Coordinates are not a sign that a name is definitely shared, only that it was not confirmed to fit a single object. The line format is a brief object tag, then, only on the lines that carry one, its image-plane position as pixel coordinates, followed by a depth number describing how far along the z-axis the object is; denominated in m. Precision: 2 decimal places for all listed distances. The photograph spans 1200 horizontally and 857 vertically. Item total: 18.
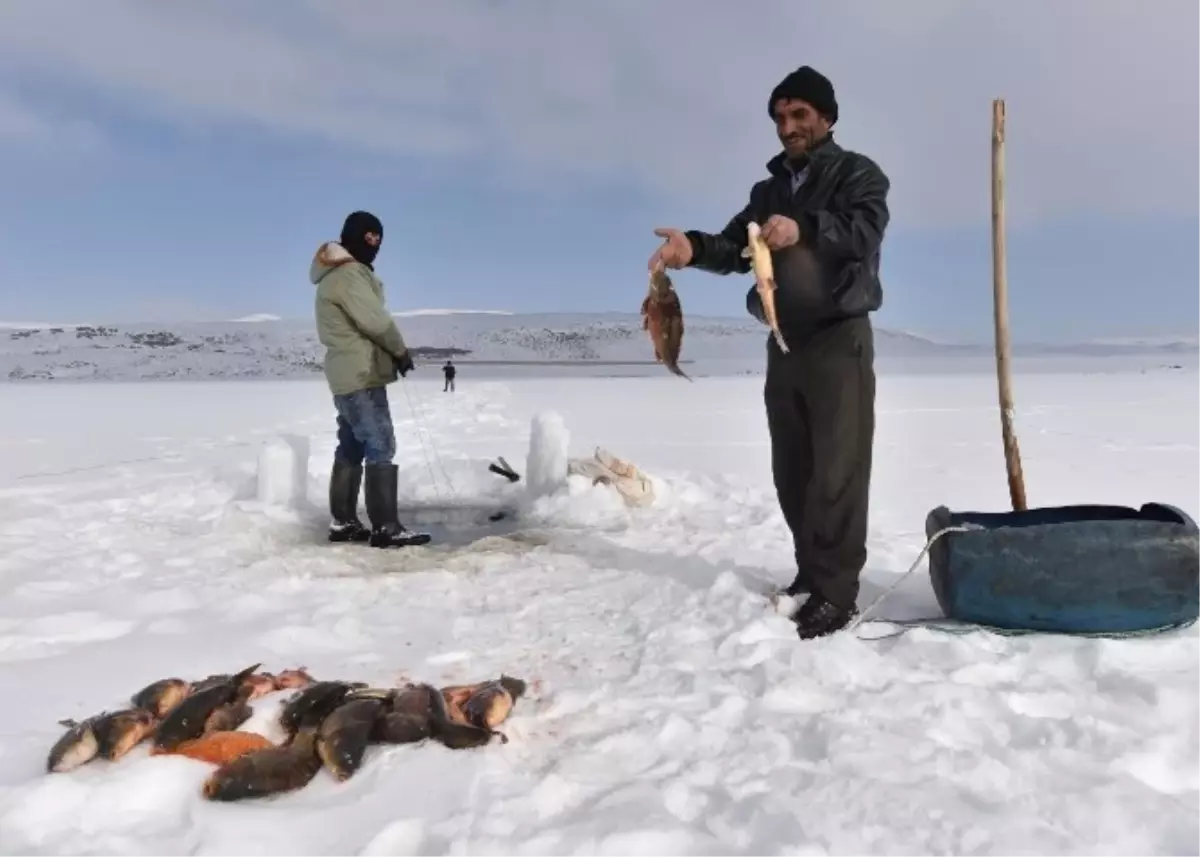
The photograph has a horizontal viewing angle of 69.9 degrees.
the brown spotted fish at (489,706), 2.66
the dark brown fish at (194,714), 2.53
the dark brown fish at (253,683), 2.89
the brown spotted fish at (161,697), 2.79
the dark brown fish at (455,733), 2.53
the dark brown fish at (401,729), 2.56
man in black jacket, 3.45
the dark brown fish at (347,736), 2.40
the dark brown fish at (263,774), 2.27
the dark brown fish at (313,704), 2.70
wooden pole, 4.24
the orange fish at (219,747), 2.50
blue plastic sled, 3.19
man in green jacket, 5.54
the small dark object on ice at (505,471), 7.32
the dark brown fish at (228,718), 2.64
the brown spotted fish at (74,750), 2.38
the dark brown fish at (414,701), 2.67
